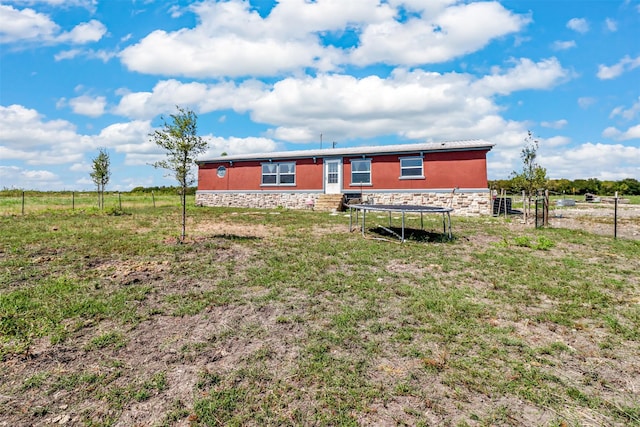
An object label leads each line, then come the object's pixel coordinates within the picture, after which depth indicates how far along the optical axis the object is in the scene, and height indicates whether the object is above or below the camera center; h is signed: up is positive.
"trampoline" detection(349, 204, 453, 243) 9.82 -0.23
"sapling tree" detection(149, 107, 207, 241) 9.56 +1.73
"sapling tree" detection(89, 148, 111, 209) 20.88 +2.12
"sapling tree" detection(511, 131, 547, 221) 17.16 +1.35
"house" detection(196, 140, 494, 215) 19.44 +1.73
